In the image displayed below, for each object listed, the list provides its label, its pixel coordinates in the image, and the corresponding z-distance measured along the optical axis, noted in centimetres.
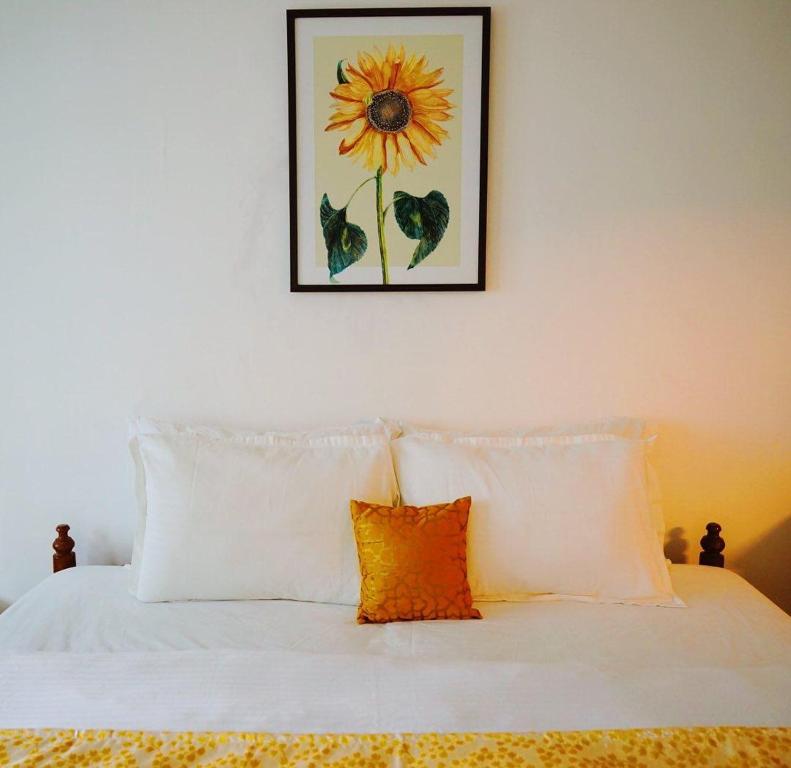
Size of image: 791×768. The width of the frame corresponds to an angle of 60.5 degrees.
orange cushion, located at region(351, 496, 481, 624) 174
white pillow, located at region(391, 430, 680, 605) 187
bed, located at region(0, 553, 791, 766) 118
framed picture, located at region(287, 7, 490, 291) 208
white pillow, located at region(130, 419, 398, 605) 184
